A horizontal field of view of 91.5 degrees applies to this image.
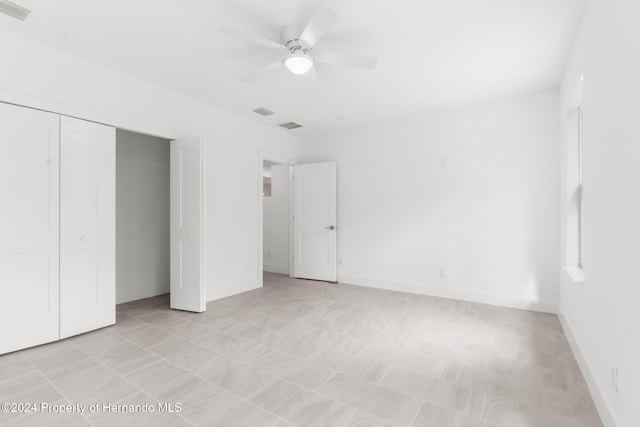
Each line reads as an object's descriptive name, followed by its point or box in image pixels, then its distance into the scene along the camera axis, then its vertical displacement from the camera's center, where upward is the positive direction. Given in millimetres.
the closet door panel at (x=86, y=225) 3074 -111
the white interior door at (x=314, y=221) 5645 -126
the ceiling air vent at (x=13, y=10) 2341 +1591
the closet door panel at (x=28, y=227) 2707 -112
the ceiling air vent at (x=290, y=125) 5377 +1570
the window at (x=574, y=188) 3115 +260
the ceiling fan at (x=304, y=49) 2223 +1353
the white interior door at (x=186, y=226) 3895 -147
